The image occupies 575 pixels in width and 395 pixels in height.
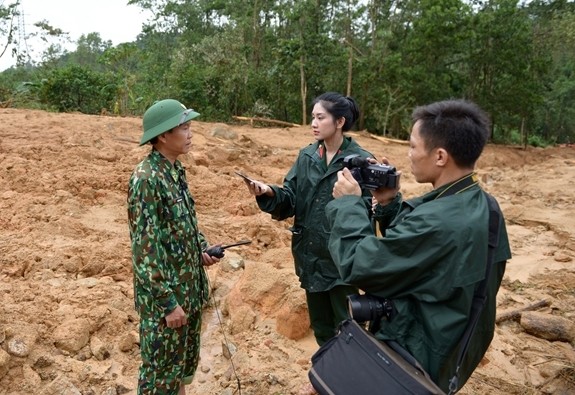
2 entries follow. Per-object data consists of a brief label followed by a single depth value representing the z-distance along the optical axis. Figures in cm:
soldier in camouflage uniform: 214
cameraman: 148
